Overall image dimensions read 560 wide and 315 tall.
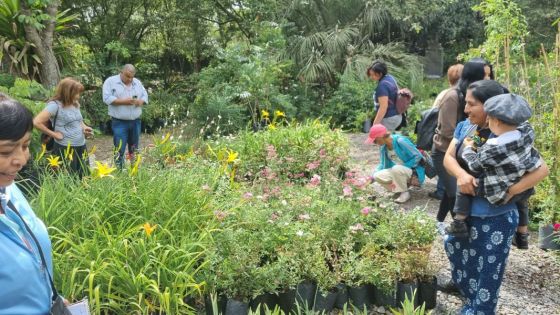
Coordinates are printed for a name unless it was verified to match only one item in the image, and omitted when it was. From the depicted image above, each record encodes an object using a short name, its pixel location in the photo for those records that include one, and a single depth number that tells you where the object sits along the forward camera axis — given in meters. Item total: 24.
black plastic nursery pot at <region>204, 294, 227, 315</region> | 2.81
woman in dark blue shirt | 5.55
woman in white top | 4.64
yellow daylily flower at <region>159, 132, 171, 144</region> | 5.44
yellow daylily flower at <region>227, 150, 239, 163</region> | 4.53
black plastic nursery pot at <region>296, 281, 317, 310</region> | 3.00
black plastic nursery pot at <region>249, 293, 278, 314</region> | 2.89
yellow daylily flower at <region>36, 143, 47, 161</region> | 4.49
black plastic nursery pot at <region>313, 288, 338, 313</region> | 3.02
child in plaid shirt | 2.59
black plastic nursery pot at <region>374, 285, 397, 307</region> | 3.13
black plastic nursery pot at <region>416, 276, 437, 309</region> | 3.19
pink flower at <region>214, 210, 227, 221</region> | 3.39
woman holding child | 2.70
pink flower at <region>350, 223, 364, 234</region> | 3.36
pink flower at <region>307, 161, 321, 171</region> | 4.51
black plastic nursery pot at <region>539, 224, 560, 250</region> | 4.12
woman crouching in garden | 5.31
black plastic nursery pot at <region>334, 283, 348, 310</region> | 3.10
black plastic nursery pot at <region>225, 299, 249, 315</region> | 2.82
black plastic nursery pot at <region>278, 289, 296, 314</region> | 2.97
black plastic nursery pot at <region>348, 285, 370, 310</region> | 3.11
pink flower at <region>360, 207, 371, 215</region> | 3.55
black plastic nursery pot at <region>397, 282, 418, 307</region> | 3.12
